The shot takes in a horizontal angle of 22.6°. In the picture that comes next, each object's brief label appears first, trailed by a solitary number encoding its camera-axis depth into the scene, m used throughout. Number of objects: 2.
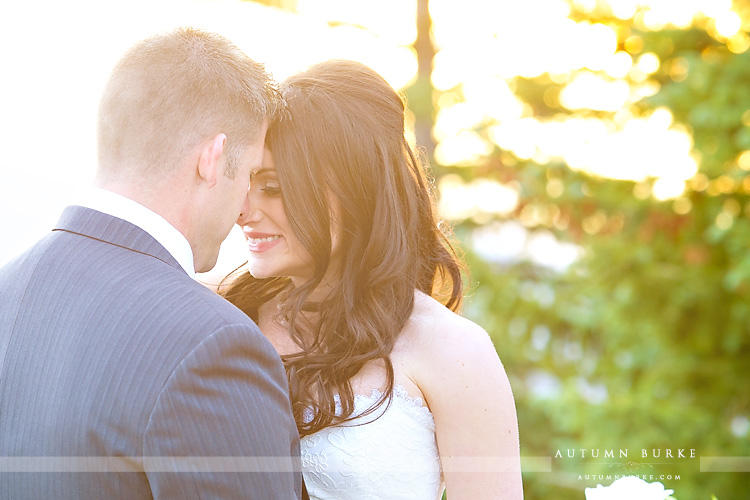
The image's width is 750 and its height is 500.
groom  1.56
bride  1.89
